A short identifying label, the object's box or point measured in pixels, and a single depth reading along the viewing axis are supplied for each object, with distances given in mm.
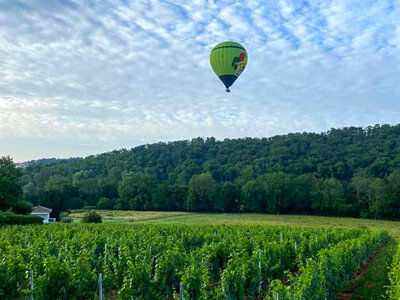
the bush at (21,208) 40656
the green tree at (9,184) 39938
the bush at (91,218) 41700
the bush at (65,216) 47269
